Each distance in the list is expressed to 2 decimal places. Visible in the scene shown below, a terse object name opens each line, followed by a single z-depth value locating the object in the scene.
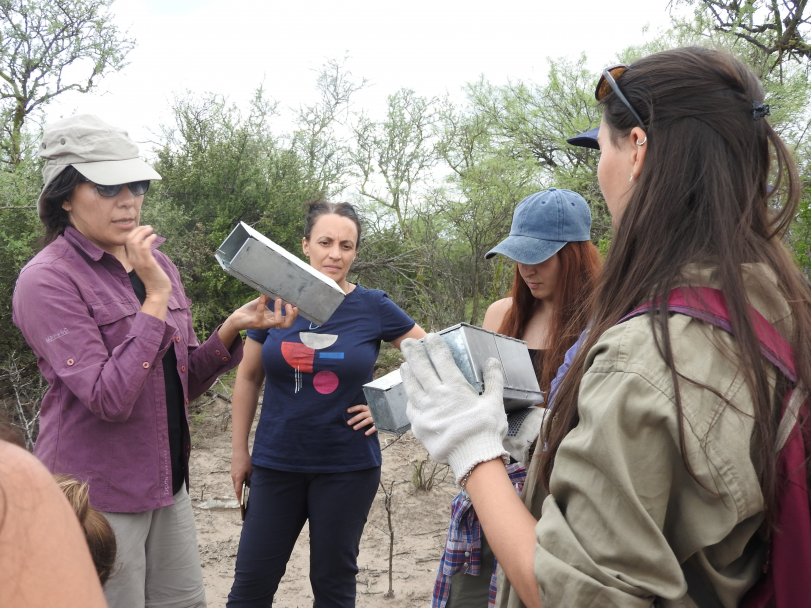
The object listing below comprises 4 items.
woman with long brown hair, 1.01
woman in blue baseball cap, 2.46
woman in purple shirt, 2.11
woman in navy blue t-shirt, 2.81
